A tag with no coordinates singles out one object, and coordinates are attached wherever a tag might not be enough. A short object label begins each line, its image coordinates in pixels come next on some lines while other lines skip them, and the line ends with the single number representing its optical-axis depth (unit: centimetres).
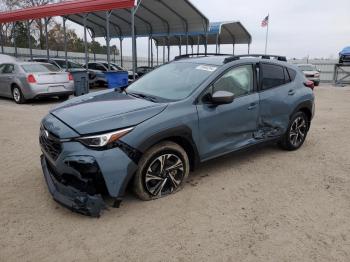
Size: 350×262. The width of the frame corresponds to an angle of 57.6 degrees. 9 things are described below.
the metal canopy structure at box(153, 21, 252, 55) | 2051
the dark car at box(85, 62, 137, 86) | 1636
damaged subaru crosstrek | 311
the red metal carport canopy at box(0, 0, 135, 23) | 1338
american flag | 2528
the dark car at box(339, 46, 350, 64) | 2383
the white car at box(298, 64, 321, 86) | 2175
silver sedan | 1010
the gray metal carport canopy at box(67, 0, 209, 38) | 1596
